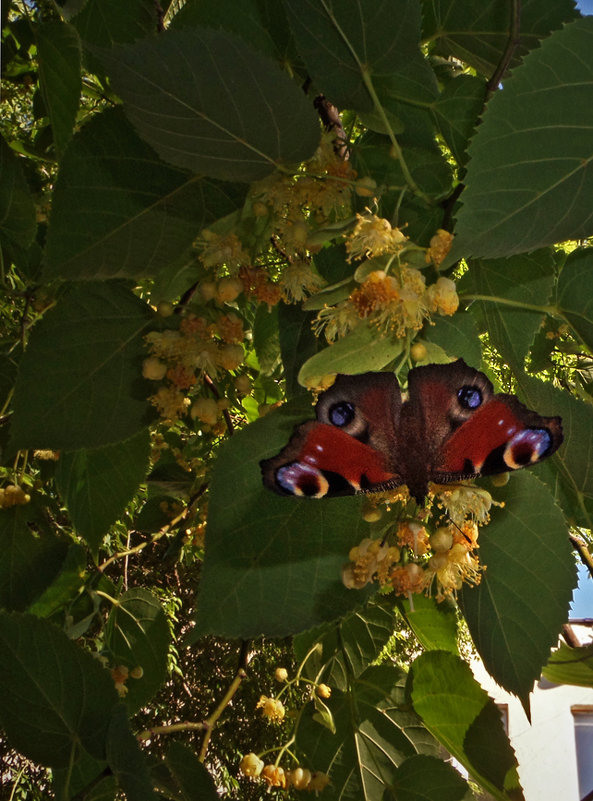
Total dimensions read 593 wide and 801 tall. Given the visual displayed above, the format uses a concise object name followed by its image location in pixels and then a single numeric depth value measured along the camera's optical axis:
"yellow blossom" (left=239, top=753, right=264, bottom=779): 0.33
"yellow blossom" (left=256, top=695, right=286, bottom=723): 0.37
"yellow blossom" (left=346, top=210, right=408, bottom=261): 0.18
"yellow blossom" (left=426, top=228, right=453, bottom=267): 0.18
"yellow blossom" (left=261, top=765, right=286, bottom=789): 0.31
